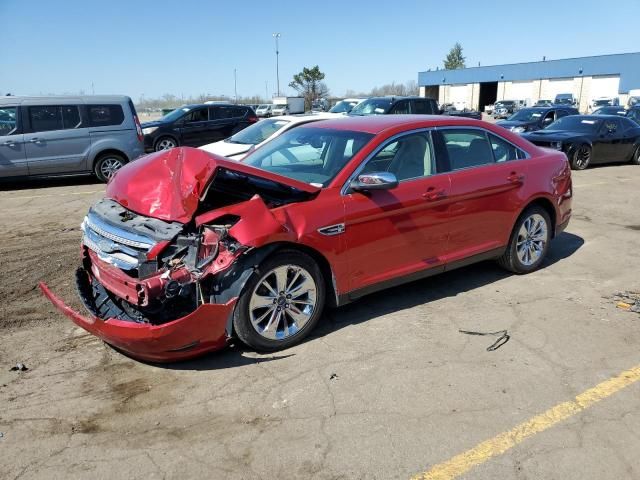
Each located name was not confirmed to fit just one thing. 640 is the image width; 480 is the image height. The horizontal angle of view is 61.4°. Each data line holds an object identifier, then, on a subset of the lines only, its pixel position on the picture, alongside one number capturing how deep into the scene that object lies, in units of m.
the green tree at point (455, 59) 128.80
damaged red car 3.60
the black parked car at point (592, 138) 14.21
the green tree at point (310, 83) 69.38
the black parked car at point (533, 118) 18.62
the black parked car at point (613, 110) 26.37
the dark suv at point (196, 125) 16.38
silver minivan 10.87
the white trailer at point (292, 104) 45.83
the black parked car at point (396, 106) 15.07
